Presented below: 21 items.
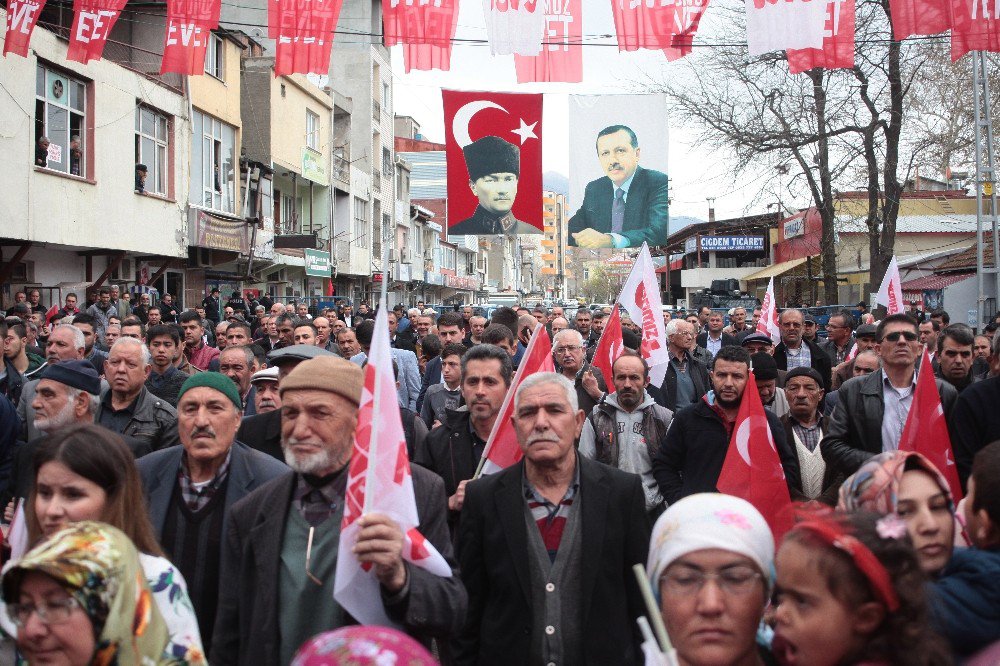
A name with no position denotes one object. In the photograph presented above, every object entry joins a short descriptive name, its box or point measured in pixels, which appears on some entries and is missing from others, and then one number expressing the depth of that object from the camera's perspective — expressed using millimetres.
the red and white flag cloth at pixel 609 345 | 7836
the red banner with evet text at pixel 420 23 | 11242
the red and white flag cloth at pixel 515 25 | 11156
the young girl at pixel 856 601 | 1980
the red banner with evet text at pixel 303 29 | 11219
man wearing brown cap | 2762
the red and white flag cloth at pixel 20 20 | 11672
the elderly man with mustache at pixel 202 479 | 3521
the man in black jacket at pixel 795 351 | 10031
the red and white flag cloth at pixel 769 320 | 11812
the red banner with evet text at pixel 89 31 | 11594
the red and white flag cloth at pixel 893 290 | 10633
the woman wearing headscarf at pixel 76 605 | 2131
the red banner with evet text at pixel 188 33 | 11141
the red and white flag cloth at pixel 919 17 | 10859
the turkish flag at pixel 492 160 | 11992
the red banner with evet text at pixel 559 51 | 11258
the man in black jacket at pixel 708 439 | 5191
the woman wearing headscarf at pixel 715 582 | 2240
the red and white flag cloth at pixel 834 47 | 10969
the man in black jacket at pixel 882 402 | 5551
